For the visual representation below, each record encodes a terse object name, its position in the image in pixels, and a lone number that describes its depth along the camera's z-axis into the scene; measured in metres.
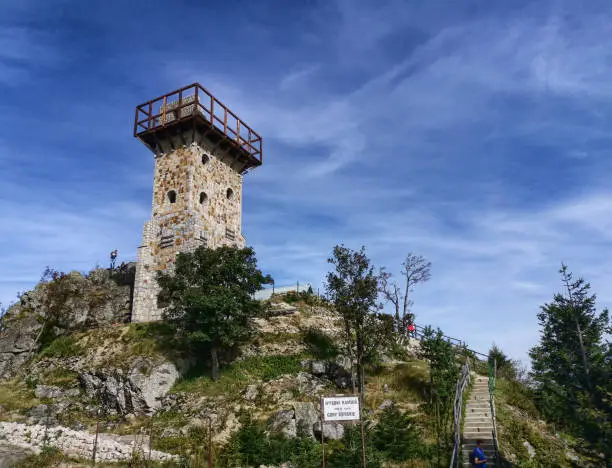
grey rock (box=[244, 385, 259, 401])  21.64
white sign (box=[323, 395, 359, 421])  12.77
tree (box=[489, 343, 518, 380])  27.36
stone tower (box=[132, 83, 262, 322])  31.02
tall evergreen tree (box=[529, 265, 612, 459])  15.91
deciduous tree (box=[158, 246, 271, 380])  23.72
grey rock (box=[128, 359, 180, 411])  22.98
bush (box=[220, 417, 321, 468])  16.33
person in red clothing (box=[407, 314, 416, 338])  30.53
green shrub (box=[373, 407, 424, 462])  16.53
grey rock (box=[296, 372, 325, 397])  22.16
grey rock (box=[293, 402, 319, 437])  18.59
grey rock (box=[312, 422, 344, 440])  18.64
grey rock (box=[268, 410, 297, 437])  18.39
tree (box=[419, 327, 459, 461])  18.94
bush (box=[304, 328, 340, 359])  25.21
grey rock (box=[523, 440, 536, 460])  17.38
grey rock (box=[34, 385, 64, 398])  24.67
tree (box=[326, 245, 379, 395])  23.14
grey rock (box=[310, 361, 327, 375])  23.69
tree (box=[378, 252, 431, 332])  40.50
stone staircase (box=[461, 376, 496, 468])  16.70
